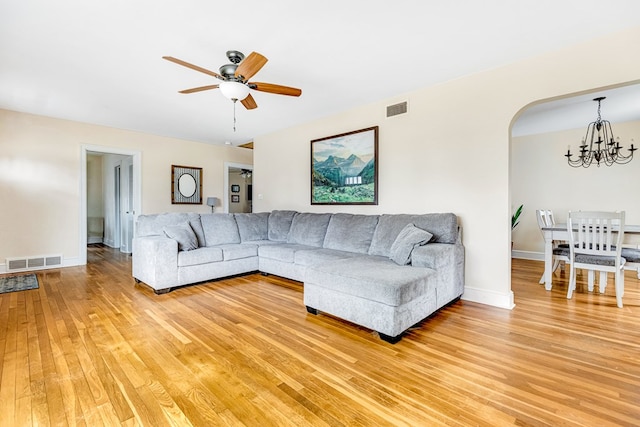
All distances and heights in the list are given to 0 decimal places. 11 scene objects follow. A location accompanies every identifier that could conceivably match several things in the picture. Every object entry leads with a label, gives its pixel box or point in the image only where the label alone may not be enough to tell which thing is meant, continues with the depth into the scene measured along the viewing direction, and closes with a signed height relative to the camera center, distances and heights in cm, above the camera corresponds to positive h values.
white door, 621 +13
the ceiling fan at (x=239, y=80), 236 +116
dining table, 349 -35
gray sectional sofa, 233 -54
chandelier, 466 +103
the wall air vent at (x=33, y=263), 445 -86
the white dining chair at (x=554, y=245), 370 -50
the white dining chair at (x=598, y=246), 294 -40
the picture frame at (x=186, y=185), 614 +52
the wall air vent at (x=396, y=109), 374 +132
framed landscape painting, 412 +63
